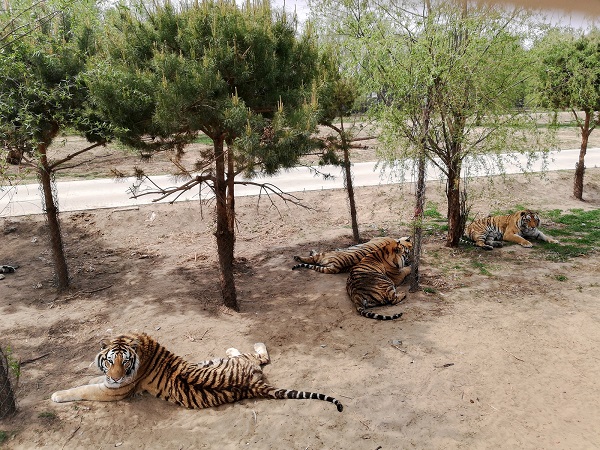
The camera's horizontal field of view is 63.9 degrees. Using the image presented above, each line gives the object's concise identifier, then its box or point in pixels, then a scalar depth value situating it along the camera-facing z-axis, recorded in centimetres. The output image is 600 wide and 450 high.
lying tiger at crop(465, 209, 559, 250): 1091
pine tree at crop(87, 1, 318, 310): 648
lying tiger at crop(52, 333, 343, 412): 580
